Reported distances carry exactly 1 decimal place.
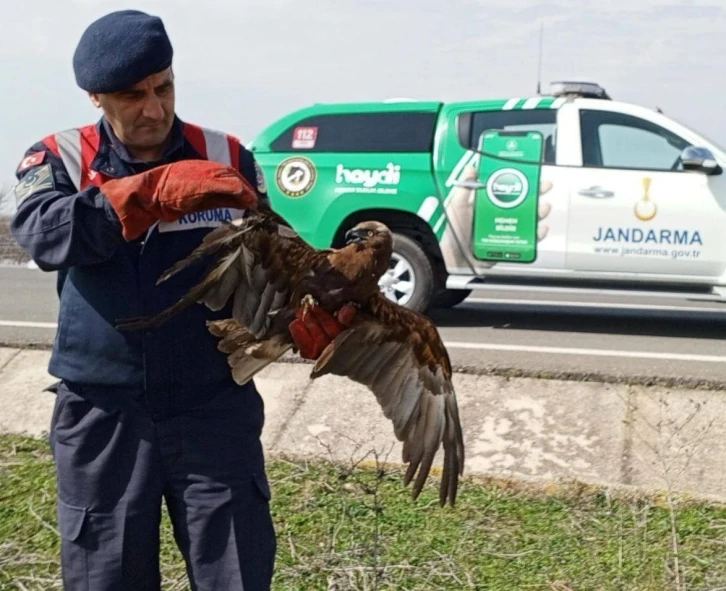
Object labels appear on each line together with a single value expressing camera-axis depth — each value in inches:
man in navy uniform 96.8
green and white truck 307.7
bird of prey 103.7
